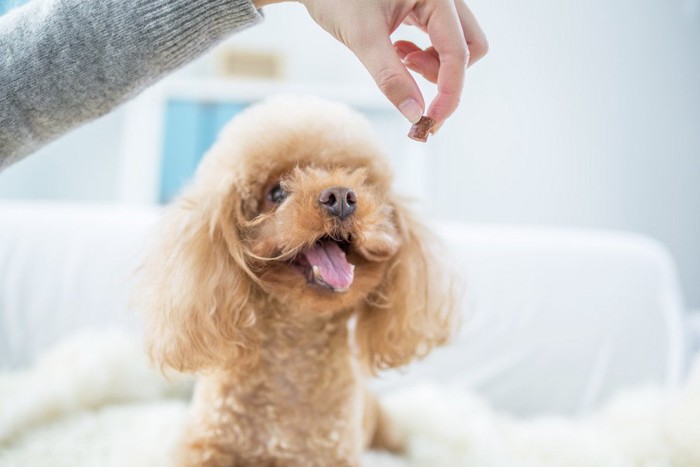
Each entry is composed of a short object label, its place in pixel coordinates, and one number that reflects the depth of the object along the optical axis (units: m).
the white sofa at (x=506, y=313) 1.17
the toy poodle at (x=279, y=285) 0.65
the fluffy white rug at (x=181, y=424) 0.85
